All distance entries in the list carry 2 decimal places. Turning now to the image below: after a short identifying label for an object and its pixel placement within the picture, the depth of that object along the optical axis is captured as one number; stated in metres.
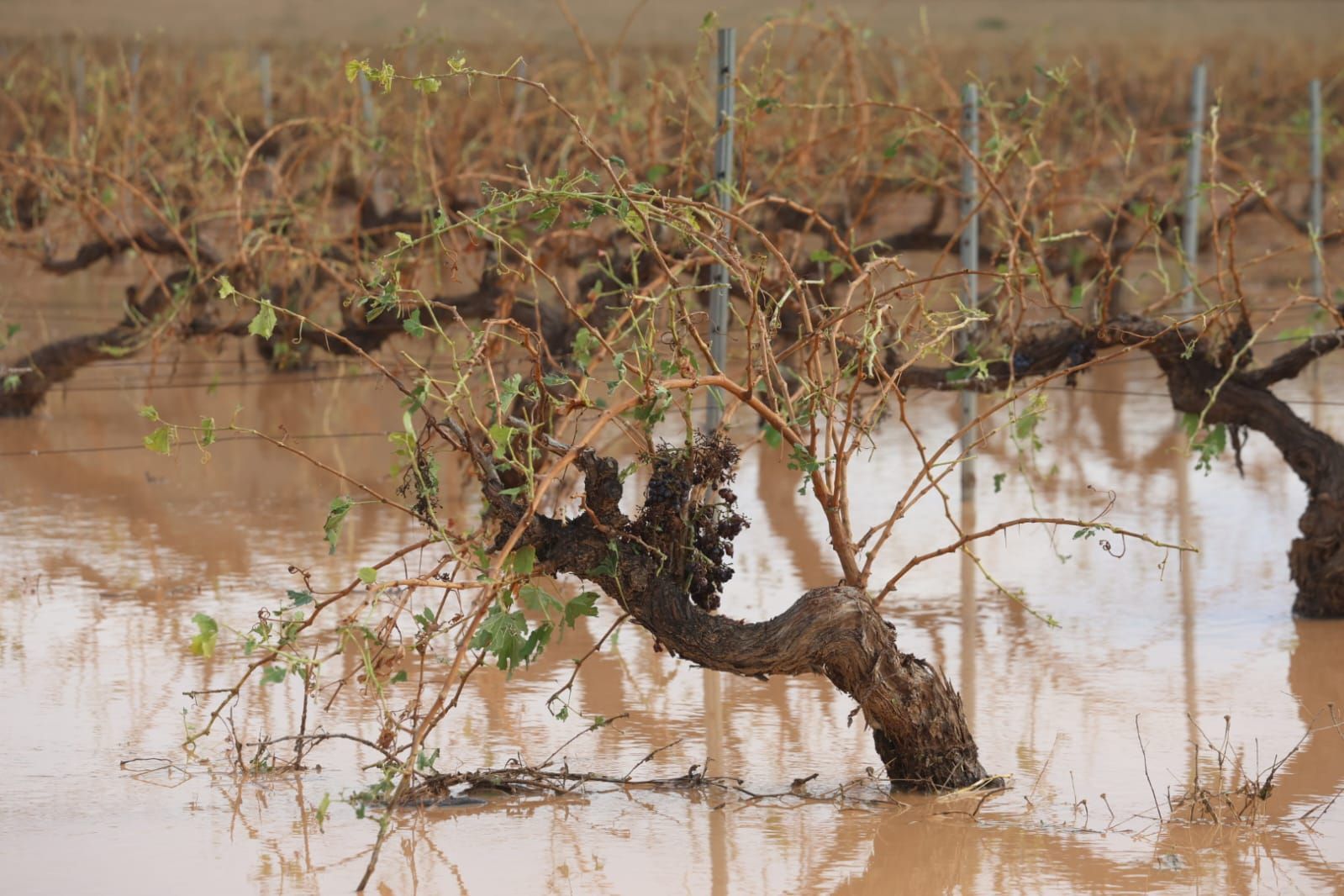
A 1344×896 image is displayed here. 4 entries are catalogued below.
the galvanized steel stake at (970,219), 12.66
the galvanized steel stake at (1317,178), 20.11
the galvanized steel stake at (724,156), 10.05
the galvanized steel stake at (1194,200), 17.06
